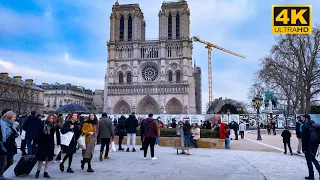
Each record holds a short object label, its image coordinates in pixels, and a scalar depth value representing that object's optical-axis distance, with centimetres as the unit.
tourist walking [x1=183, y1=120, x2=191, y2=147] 1187
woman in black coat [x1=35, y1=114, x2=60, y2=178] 556
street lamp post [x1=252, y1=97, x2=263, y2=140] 2017
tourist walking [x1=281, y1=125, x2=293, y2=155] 1052
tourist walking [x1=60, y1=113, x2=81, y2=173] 616
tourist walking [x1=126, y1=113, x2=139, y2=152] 1006
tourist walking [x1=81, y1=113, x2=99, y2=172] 630
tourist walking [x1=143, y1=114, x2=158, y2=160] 822
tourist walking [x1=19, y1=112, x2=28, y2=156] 842
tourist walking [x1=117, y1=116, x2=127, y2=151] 1062
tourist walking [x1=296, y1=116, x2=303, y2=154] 995
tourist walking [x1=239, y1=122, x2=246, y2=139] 1871
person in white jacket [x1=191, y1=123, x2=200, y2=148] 1234
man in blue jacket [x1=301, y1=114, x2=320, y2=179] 583
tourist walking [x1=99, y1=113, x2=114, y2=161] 802
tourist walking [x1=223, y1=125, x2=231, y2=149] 1238
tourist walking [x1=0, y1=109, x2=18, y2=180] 500
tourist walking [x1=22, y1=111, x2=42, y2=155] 745
